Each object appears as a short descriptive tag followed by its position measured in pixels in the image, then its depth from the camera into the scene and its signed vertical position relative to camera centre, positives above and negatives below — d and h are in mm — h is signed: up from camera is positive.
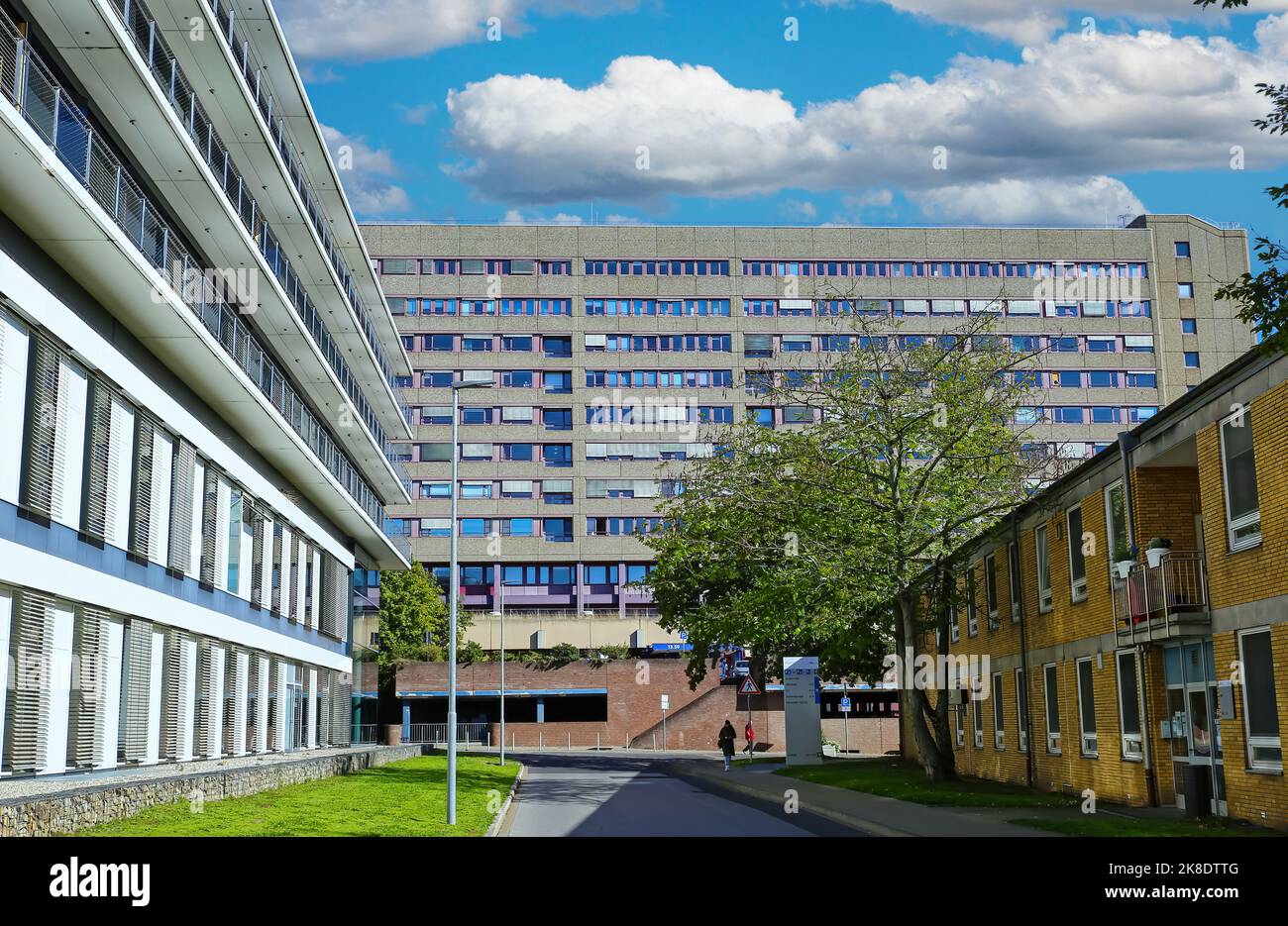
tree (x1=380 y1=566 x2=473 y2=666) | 75125 +4369
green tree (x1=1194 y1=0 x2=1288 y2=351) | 12625 +3520
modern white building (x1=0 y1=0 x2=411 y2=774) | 20984 +6761
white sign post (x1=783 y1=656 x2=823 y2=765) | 43906 -815
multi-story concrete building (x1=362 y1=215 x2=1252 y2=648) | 88438 +23041
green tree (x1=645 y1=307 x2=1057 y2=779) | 28766 +4357
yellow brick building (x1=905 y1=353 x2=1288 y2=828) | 18562 +1148
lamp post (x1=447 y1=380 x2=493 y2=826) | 21203 +28
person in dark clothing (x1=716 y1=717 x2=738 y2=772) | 41875 -1391
